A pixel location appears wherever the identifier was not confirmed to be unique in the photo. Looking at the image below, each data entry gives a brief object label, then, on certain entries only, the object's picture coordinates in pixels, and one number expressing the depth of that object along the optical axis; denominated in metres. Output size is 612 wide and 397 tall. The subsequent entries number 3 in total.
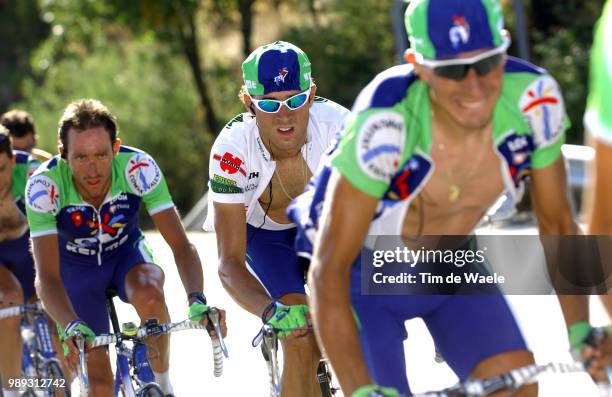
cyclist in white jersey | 11.94
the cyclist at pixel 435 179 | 7.81
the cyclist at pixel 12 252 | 16.16
